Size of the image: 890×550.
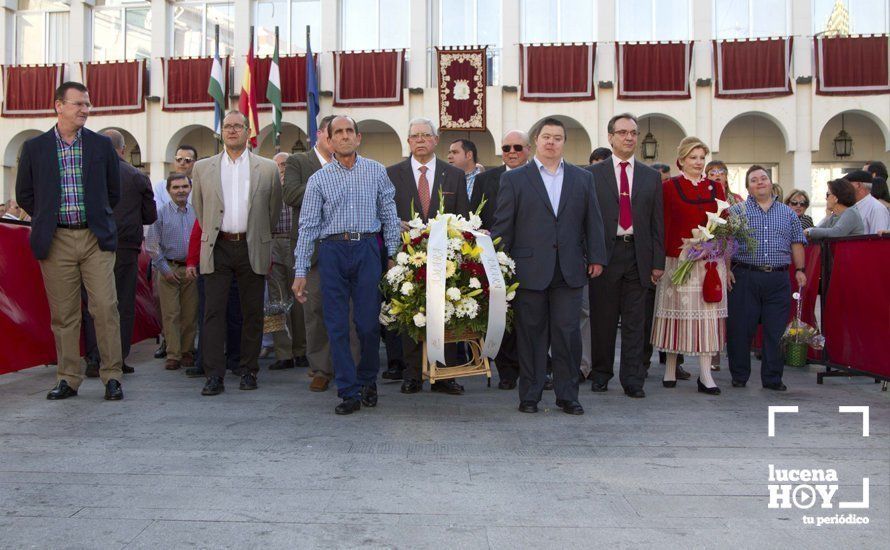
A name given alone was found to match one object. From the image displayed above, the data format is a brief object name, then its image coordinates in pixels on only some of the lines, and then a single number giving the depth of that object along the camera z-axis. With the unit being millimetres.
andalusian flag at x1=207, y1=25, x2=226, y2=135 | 21156
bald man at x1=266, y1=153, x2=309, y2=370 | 8609
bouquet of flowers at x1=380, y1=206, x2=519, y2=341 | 6250
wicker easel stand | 6602
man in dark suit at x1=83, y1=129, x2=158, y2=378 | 7809
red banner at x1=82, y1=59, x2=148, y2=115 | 22844
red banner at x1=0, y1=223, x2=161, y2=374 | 7387
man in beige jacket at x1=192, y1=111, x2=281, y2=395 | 7047
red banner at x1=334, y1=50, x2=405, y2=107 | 21719
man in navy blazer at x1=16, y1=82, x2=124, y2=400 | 6516
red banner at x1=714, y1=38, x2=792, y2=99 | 20562
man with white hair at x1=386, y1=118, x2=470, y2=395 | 7191
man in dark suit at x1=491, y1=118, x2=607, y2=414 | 6199
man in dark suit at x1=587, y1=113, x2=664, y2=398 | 7027
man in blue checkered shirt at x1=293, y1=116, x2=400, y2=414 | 6246
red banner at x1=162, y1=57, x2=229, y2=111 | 22484
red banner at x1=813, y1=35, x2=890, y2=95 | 20203
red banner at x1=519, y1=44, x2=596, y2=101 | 21172
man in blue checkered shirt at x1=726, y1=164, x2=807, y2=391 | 7508
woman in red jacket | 7262
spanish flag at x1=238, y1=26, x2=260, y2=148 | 21250
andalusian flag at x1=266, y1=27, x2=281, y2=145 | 21312
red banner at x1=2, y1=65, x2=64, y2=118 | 23281
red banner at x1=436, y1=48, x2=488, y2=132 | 21172
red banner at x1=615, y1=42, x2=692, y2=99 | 20891
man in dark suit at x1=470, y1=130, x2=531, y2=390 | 7523
